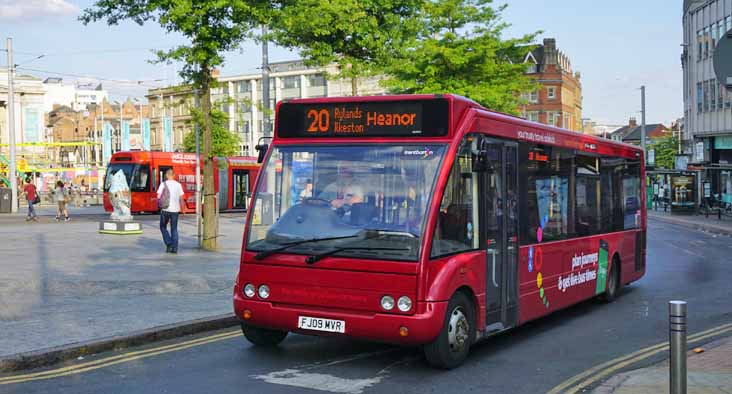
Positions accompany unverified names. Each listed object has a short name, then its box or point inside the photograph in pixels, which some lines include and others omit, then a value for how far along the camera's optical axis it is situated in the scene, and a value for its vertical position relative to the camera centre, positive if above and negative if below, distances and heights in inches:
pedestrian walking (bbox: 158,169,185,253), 757.3 -14.3
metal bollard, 223.1 -42.7
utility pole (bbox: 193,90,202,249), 832.2 +0.2
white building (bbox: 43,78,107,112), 7076.8 +796.4
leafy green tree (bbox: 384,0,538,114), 1571.1 +231.1
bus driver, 325.1 -1.9
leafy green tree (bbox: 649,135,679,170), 4111.0 +145.3
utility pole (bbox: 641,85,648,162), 2511.1 +220.9
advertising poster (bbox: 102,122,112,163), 3011.8 +172.8
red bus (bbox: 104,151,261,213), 1691.7 +31.1
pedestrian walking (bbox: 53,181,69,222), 1376.7 -9.1
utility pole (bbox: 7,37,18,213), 1785.2 +135.7
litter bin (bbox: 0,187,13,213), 1739.7 -19.8
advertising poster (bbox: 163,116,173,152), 2849.4 +186.8
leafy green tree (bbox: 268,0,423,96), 937.5 +171.2
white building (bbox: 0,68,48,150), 4170.8 +412.5
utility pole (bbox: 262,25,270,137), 1214.6 +162.7
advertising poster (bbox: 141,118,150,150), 2741.4 +171.1
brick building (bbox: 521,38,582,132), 4441.4 +478.5
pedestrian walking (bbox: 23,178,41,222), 1385.3 -10.9
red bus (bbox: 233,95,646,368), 312.3 -16.0
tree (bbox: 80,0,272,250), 747.4 +140.4
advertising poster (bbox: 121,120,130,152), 2898.6 +181.4
